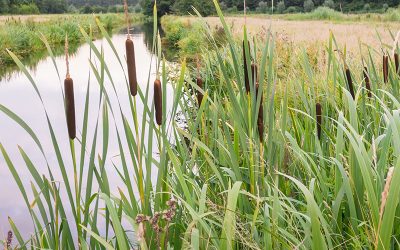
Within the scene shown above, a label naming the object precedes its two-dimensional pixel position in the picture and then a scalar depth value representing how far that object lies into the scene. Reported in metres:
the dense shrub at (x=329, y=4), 42.71
